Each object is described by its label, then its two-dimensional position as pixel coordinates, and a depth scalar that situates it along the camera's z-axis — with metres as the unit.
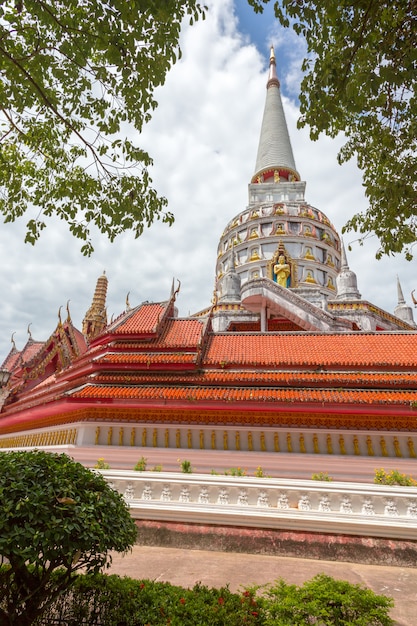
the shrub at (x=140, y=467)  8.60
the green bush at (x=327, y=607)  3.17
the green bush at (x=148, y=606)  3.19
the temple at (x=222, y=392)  9.55
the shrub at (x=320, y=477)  7.79
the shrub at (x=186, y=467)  8.31
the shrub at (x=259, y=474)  7.91
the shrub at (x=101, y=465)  8.79
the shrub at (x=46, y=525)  2.81
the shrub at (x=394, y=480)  7.33
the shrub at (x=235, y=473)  8.05
